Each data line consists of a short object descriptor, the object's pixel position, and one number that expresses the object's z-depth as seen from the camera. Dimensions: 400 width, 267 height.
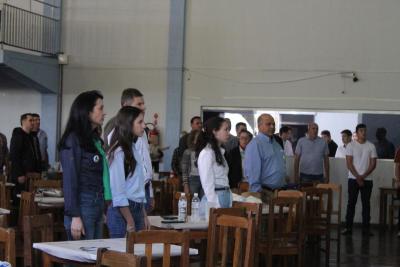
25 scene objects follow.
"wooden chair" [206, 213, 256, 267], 4.84
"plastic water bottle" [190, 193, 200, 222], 6.46
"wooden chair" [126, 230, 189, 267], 3.91
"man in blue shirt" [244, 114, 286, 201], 8.39
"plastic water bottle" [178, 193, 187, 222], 6.39
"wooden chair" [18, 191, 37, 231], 6.49
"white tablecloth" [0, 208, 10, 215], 6.33
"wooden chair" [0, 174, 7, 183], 8.91
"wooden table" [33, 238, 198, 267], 4.29
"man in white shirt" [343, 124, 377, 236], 12.31
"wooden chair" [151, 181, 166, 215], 9.33
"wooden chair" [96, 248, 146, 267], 3.46
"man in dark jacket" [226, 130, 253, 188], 10.34
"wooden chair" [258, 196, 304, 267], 7.14
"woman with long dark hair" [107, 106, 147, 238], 5.11
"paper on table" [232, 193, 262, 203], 7.26
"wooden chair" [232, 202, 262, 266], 6.00
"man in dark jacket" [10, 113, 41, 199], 9.86
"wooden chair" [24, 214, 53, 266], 4.33
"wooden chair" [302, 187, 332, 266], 8.93
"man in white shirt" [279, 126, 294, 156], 13.52
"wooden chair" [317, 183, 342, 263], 9.59
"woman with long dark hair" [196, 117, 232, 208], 6.56
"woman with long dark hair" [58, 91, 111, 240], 4.90
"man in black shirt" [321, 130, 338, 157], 13.66
